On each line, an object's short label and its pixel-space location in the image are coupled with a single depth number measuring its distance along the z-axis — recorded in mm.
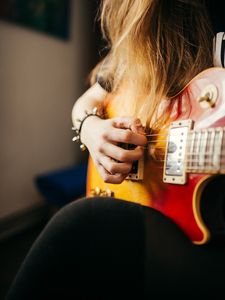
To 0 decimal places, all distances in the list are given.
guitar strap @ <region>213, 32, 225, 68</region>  601
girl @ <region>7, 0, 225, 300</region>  498
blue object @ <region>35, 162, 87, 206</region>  1819
